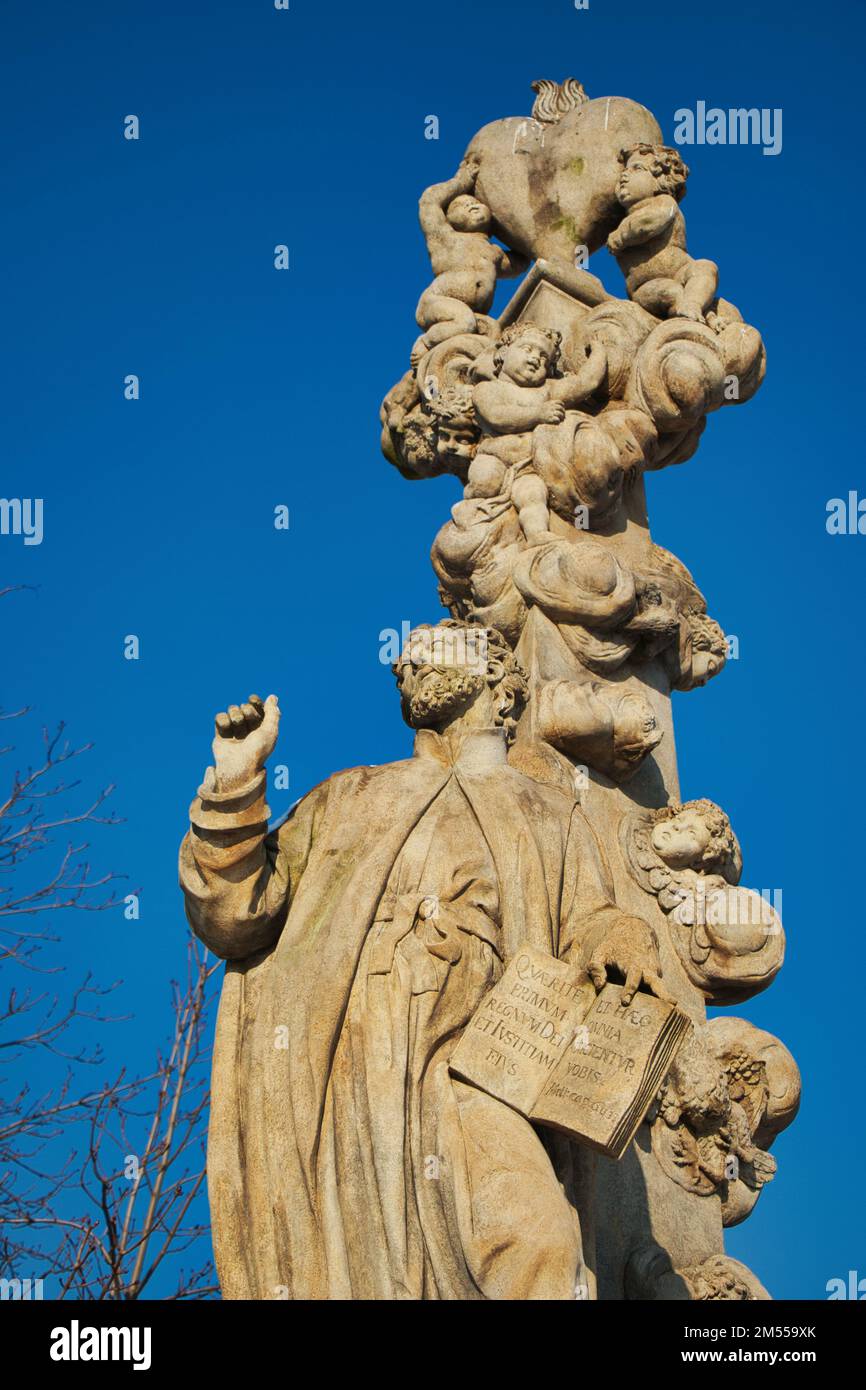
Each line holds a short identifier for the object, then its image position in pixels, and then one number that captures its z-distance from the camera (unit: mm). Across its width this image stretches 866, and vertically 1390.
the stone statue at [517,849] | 7305
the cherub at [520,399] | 9516
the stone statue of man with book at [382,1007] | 7141
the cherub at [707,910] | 8727
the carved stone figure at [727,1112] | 8438
